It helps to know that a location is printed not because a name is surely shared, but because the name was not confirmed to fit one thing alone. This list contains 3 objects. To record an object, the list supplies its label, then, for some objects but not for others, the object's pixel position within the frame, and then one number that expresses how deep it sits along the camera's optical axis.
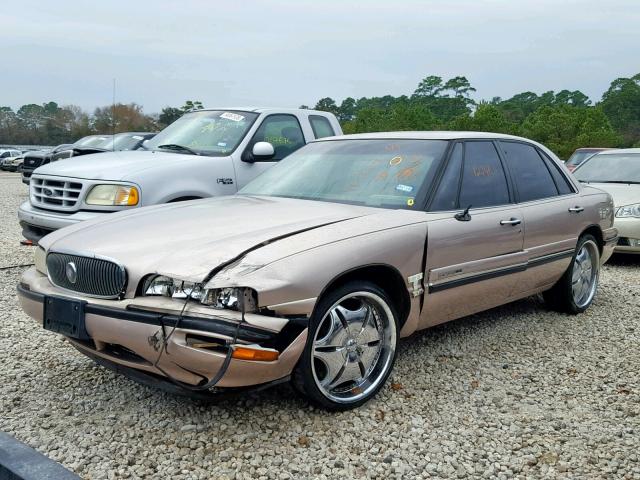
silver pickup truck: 5.67
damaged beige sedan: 2.77
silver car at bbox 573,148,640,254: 7.55
